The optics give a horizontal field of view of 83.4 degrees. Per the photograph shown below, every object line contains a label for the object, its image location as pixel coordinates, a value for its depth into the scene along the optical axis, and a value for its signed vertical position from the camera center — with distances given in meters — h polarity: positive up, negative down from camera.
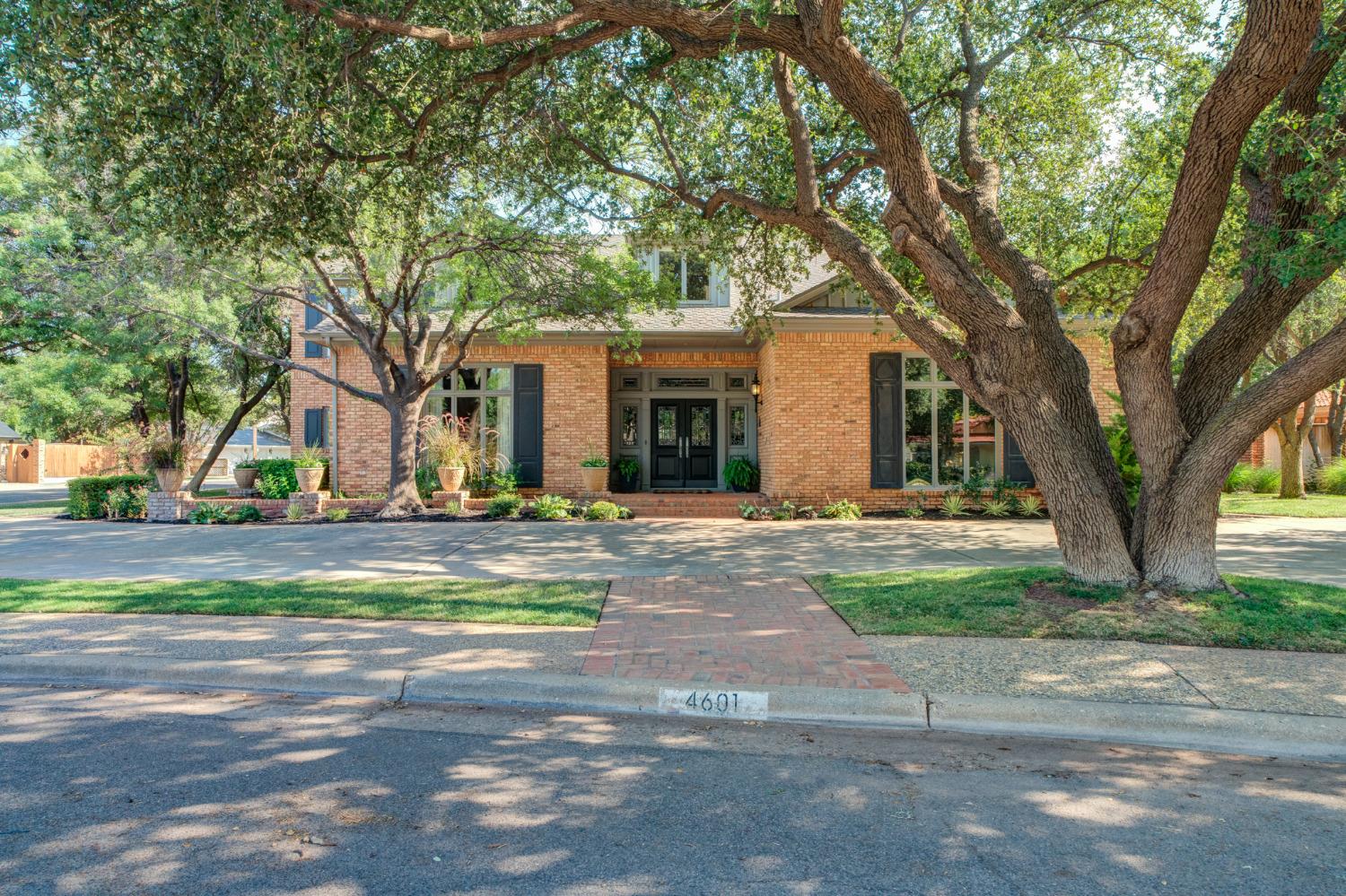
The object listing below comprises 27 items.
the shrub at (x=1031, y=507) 14.46 -0.91
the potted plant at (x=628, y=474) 17.36 -0.29
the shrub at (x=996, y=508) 14.52 -0.94
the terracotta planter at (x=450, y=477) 15.16 -0.29
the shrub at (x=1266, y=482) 19.98 -0.63
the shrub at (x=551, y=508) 14.31 -0.87
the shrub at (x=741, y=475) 16.88 -0.32
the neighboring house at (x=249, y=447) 57.56 +1.38
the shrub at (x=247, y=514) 14.33 -0.95
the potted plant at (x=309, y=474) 15.38 -0.20
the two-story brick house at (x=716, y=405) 15.08 +1.24
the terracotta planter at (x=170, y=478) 14.88 -0.27
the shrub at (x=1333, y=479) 19.66 -0.56
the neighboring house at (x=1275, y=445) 23.81 +0.43
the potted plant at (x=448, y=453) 15.20 +0.20
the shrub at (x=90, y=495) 15.45 -0.62
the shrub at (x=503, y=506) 14.41 -0.84
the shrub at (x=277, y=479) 15.95 -0.32
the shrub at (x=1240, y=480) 20.19 -0.60
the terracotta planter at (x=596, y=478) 15.84 -0.35
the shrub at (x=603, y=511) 14.33 -0.94
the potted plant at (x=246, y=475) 17.30 -0.26
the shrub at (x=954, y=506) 14.48 -0.89
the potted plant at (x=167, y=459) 14.89 +0.10
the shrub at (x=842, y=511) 14.48 -0.97
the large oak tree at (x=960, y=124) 5.92 +3.20
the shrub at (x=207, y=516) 14.35 -0.98
